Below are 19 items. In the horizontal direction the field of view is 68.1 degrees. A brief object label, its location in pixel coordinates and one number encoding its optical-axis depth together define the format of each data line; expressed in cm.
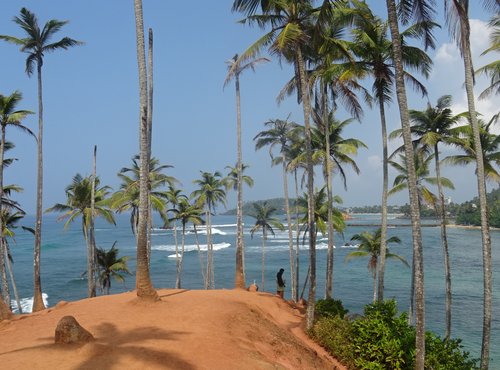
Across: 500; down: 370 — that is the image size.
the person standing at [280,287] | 1958
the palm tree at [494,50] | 1512
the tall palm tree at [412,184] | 942
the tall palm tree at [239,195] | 2148
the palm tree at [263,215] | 4256
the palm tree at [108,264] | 3041
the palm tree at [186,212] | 3659
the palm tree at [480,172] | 1224
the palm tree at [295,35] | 1427
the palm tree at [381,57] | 1528
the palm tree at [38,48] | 1964
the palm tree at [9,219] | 2755
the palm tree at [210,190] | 4187
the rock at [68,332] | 859
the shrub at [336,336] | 1319
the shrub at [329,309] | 1625
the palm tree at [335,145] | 2322
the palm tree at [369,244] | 3017
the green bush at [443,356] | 1124
